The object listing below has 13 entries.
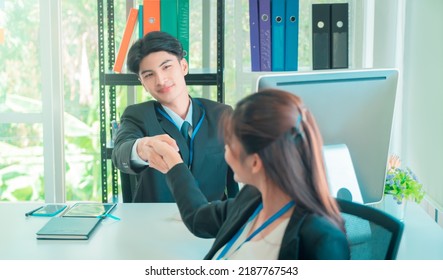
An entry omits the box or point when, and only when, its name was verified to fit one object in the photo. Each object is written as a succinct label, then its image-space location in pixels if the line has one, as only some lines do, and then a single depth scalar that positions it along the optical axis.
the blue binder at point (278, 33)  2.45
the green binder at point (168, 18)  2.43
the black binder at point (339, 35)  2.45
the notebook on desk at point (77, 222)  1.38
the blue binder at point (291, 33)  2.45
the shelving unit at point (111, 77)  2.50
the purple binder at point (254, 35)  2.46
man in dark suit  2.00
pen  1.58
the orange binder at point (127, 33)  2.42
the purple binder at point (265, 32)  2.45
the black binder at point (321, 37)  2.46
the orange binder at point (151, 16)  2.42
